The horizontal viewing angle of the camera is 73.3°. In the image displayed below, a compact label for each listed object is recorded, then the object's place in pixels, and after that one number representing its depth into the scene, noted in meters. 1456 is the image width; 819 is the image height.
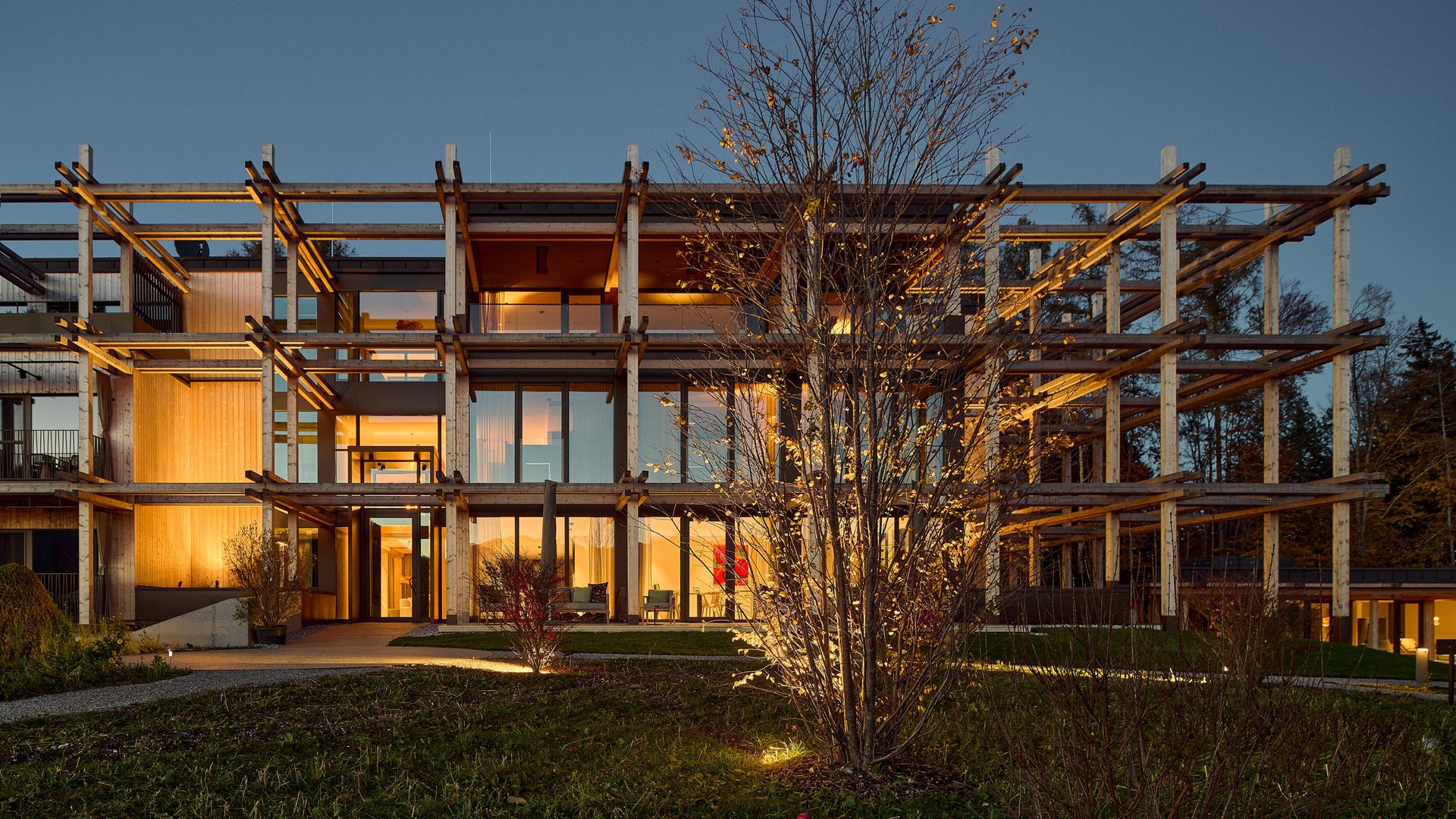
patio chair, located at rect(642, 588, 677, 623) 20.52
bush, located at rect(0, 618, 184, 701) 10.24
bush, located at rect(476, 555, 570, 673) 11.56
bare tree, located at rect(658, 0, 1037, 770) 6.27
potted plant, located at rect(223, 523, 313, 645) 17.84
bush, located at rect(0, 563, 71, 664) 11.44
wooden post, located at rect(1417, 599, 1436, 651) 28.22
